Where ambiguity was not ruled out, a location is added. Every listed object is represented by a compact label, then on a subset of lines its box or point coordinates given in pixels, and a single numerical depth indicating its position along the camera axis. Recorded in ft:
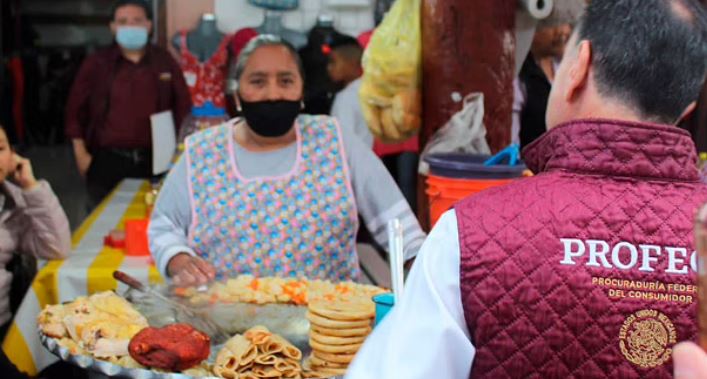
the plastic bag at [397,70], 11.02
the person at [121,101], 15.20
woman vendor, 10.18
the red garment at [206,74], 13.12
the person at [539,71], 10.62
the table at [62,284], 10.78
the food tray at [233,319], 7.59
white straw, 6.36
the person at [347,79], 12.32
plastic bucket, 9.77
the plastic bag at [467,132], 10.94
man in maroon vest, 4.55
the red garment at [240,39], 11.97
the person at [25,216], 11.32
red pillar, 10.70
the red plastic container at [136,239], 12.03
